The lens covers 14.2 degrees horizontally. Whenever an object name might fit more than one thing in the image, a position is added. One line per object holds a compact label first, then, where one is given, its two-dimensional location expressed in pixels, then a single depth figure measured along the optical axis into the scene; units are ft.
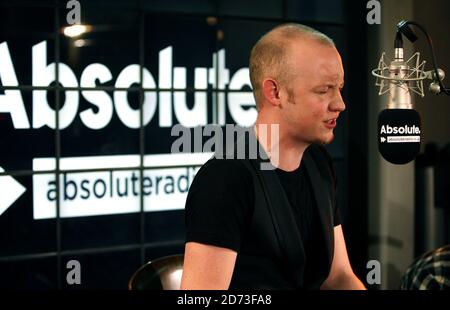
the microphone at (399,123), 10.80
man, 10.68
